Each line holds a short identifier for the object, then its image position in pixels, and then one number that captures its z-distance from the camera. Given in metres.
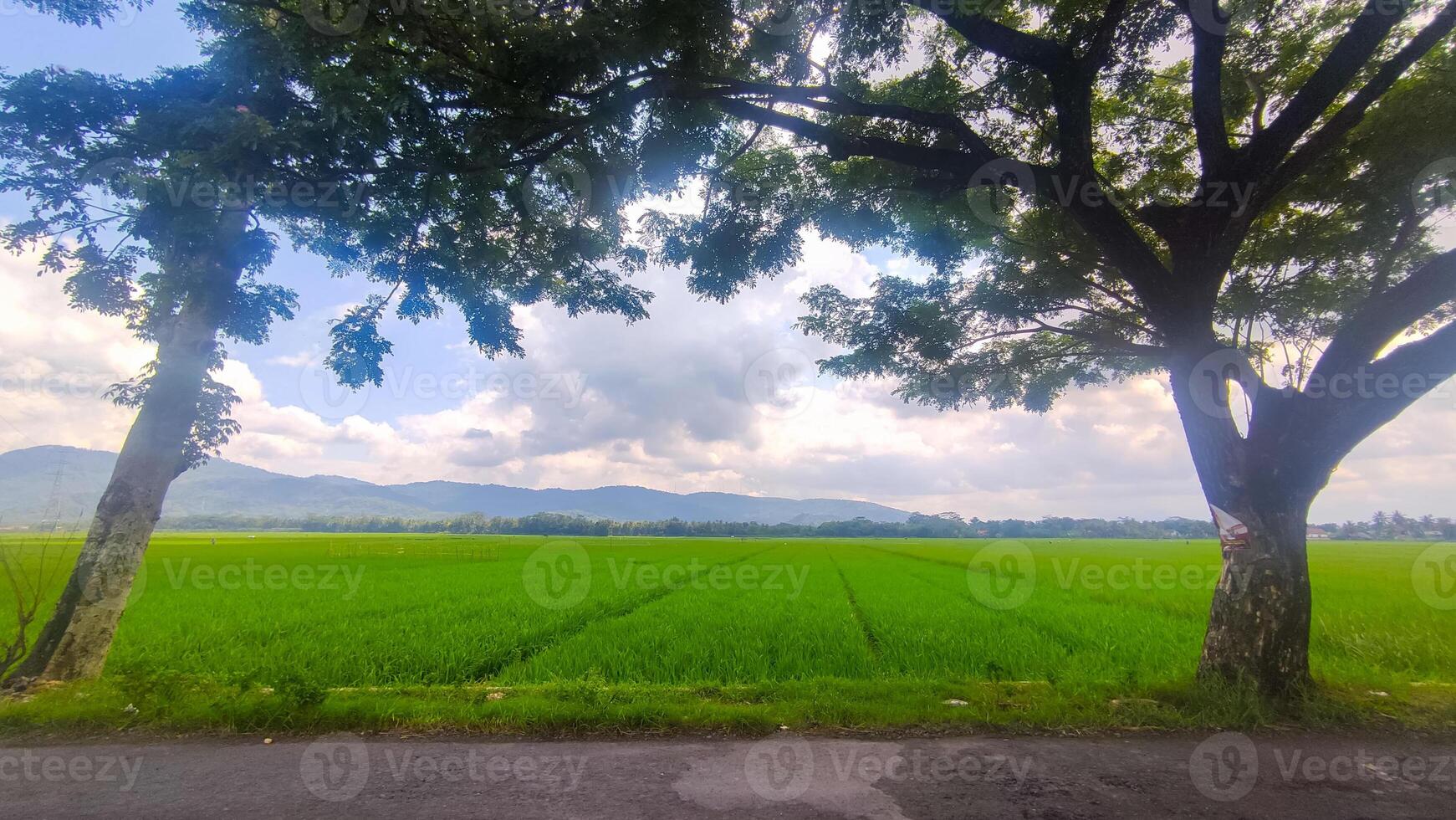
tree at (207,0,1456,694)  4.87
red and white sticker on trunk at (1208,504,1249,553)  5.23
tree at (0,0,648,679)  4.47
